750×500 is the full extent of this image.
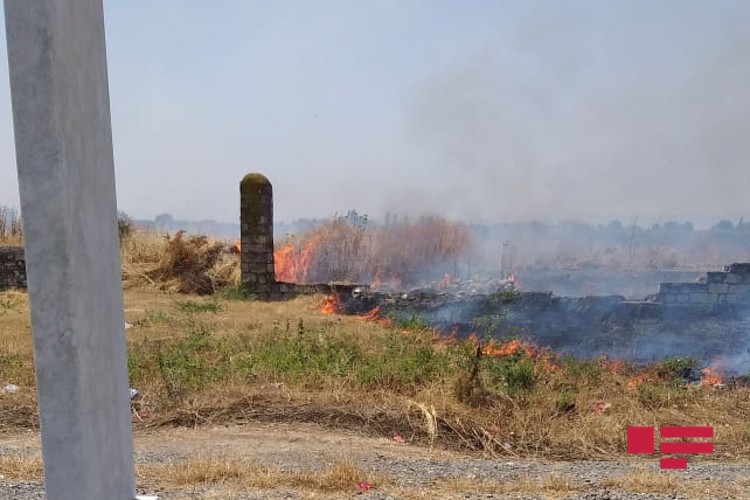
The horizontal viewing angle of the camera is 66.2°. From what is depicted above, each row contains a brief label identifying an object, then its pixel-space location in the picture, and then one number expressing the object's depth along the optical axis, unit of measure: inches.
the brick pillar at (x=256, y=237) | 527.5
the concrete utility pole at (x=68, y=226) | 68.9
